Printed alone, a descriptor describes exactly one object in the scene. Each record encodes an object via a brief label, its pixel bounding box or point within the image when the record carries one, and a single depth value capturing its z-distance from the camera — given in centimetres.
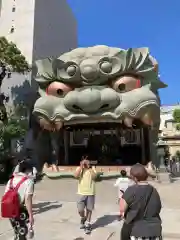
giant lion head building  1062
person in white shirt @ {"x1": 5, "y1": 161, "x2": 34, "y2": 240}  285
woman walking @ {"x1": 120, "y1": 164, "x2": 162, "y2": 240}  209
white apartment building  1437
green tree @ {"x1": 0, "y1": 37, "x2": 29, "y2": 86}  1197
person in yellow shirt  421
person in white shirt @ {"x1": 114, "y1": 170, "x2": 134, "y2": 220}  482
